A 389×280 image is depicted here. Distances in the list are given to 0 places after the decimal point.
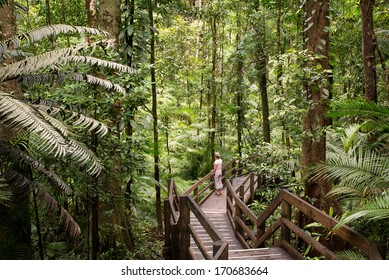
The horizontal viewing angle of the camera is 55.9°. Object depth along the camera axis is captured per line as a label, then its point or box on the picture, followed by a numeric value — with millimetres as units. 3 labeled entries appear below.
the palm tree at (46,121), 4199
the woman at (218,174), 10383
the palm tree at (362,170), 3604
